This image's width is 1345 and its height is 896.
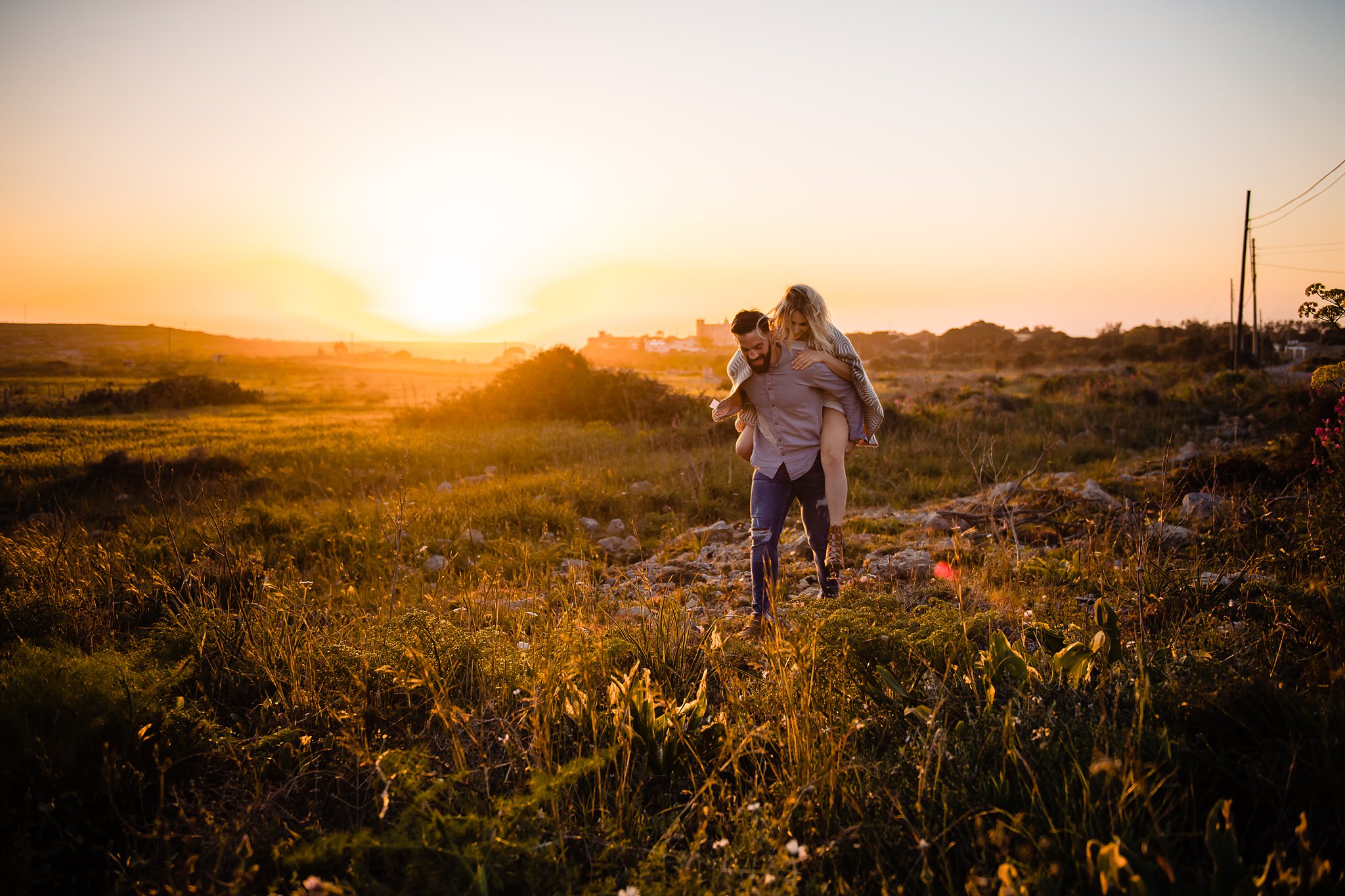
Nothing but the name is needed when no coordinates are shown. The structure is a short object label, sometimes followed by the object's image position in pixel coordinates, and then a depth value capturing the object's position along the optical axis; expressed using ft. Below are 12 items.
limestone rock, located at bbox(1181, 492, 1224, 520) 20.93
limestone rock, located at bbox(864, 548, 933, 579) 17.17
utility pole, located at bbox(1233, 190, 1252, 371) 99.45
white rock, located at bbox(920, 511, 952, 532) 22.54
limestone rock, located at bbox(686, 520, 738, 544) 23.35
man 13.06
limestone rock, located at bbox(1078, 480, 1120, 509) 23.39
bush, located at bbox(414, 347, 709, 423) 58.03
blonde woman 13.11
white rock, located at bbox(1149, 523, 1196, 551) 18.03
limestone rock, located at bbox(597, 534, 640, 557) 22.36
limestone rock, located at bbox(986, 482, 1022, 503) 23.47
